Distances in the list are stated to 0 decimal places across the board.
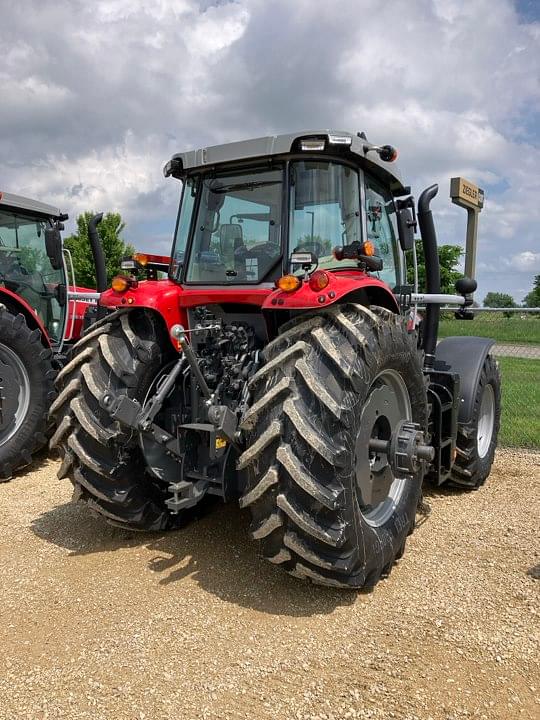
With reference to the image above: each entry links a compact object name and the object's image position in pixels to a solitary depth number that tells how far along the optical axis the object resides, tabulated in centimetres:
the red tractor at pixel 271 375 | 292
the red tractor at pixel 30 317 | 564
